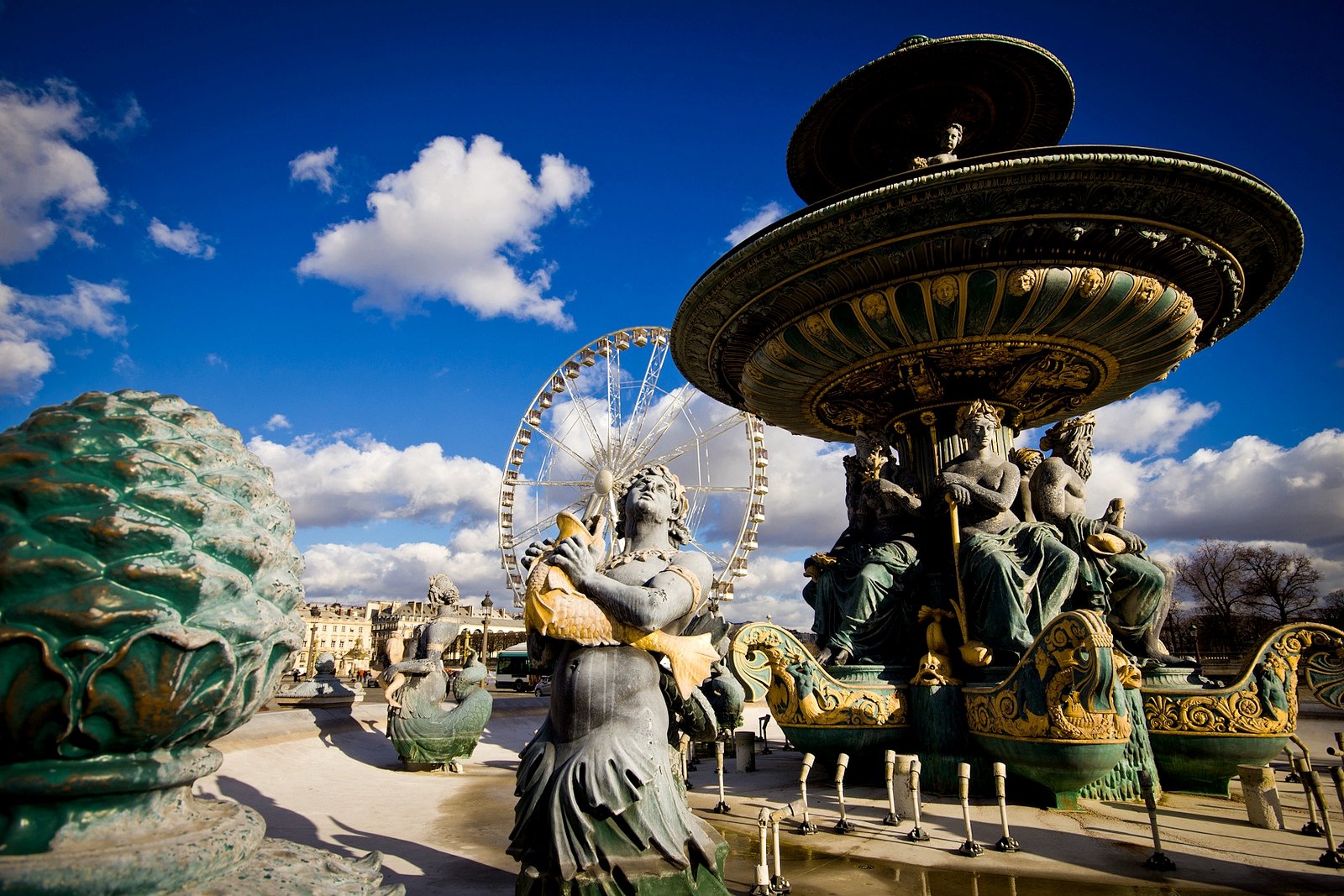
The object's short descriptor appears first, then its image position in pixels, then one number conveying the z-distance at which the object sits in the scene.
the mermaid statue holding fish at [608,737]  2.55
